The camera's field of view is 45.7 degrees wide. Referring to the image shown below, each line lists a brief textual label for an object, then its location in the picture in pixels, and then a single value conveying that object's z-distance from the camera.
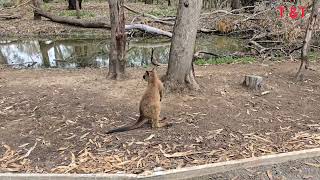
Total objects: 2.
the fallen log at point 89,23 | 14.05
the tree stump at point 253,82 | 6.41
